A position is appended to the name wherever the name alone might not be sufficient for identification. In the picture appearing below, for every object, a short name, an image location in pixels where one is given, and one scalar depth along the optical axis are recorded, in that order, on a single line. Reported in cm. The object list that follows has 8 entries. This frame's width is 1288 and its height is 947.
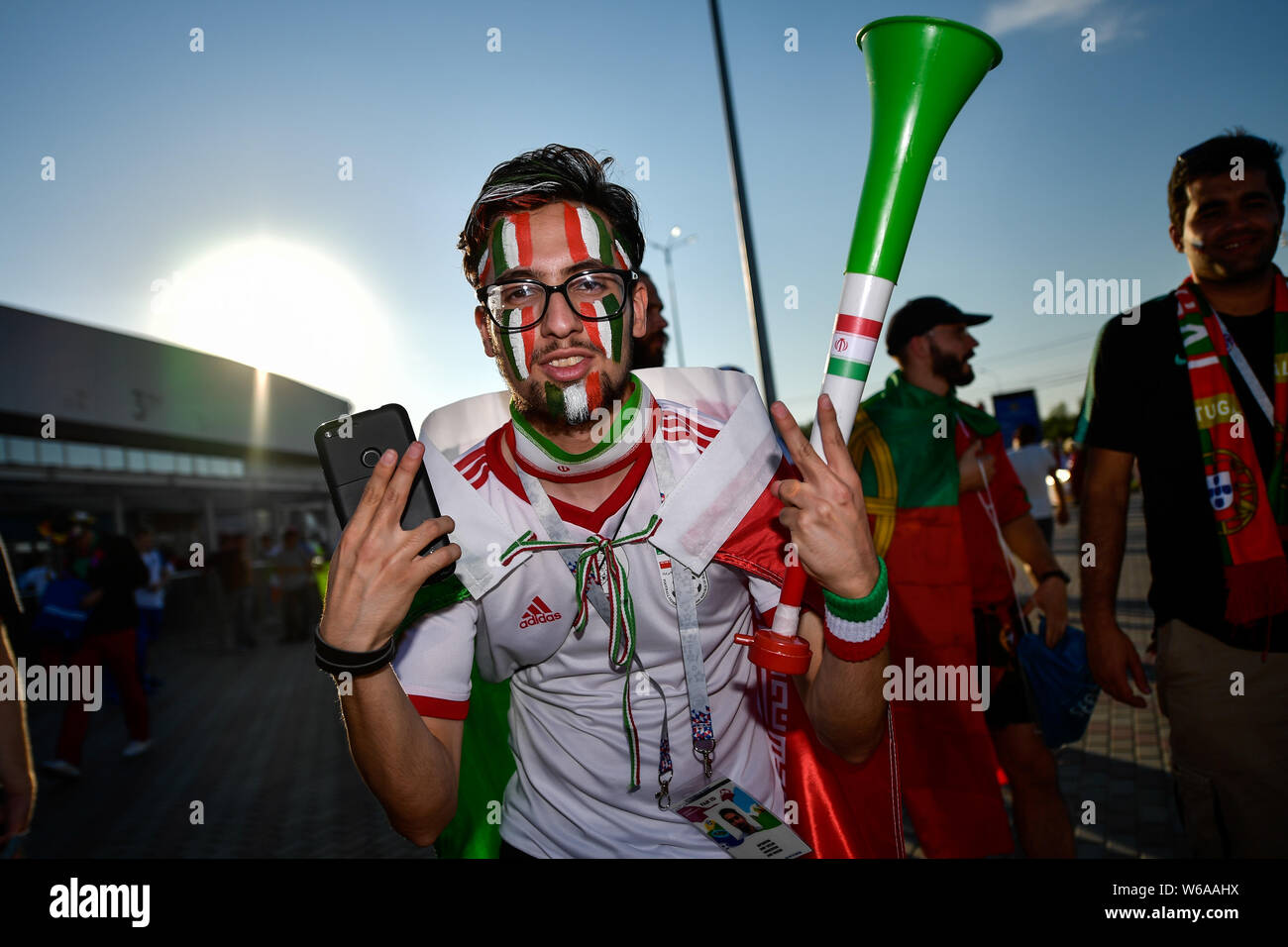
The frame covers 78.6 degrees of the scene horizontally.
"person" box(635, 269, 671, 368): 374
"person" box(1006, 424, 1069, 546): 738
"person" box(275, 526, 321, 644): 1353
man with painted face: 179
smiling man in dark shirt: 235
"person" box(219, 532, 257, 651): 1320
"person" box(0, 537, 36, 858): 208
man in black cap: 340
